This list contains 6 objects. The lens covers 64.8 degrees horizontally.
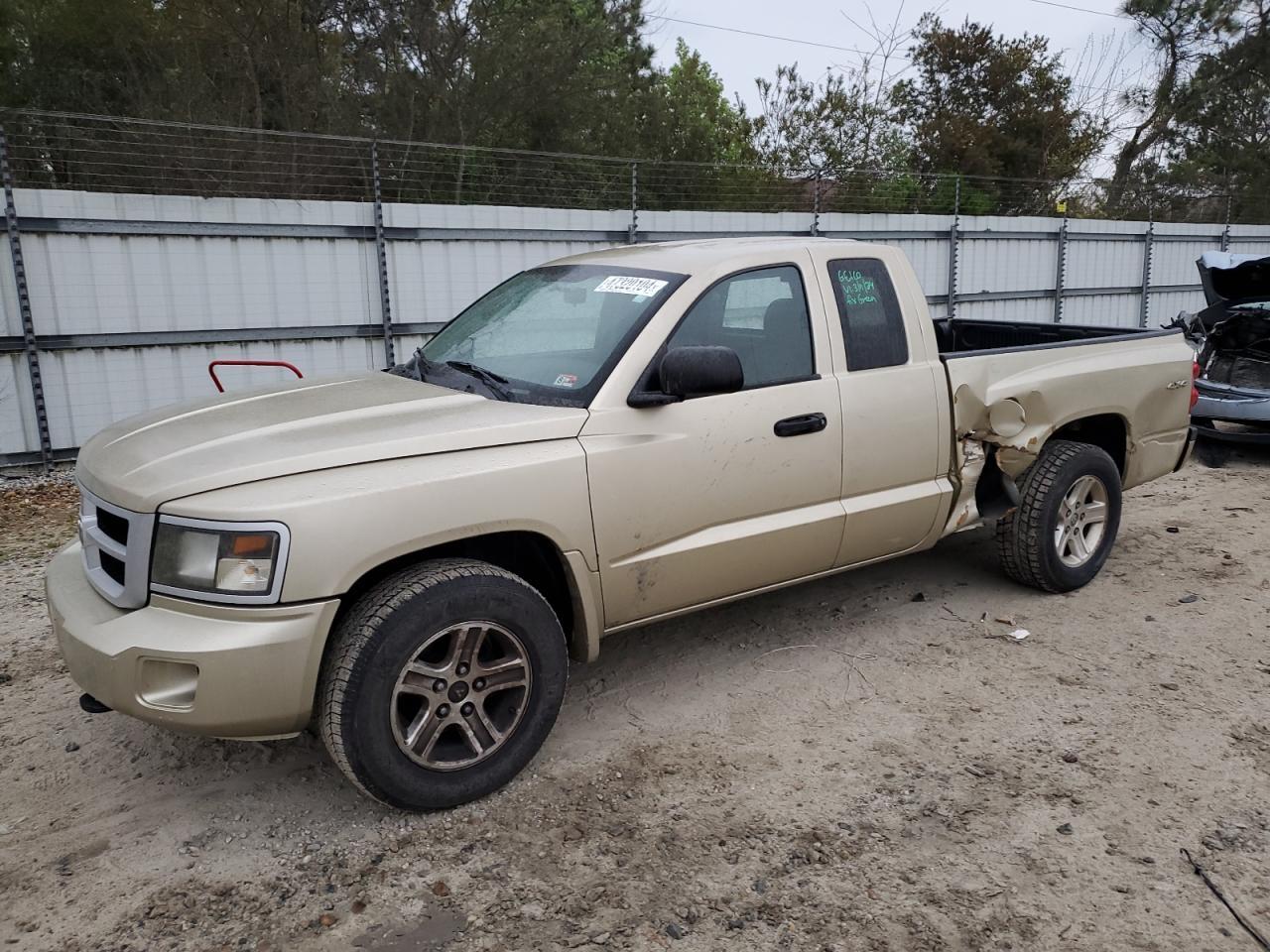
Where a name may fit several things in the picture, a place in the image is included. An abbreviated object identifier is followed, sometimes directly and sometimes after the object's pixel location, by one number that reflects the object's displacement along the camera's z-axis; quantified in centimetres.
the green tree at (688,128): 1930
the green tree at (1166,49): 2589
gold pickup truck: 291
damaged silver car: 827
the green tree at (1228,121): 2606
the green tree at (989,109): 2072
